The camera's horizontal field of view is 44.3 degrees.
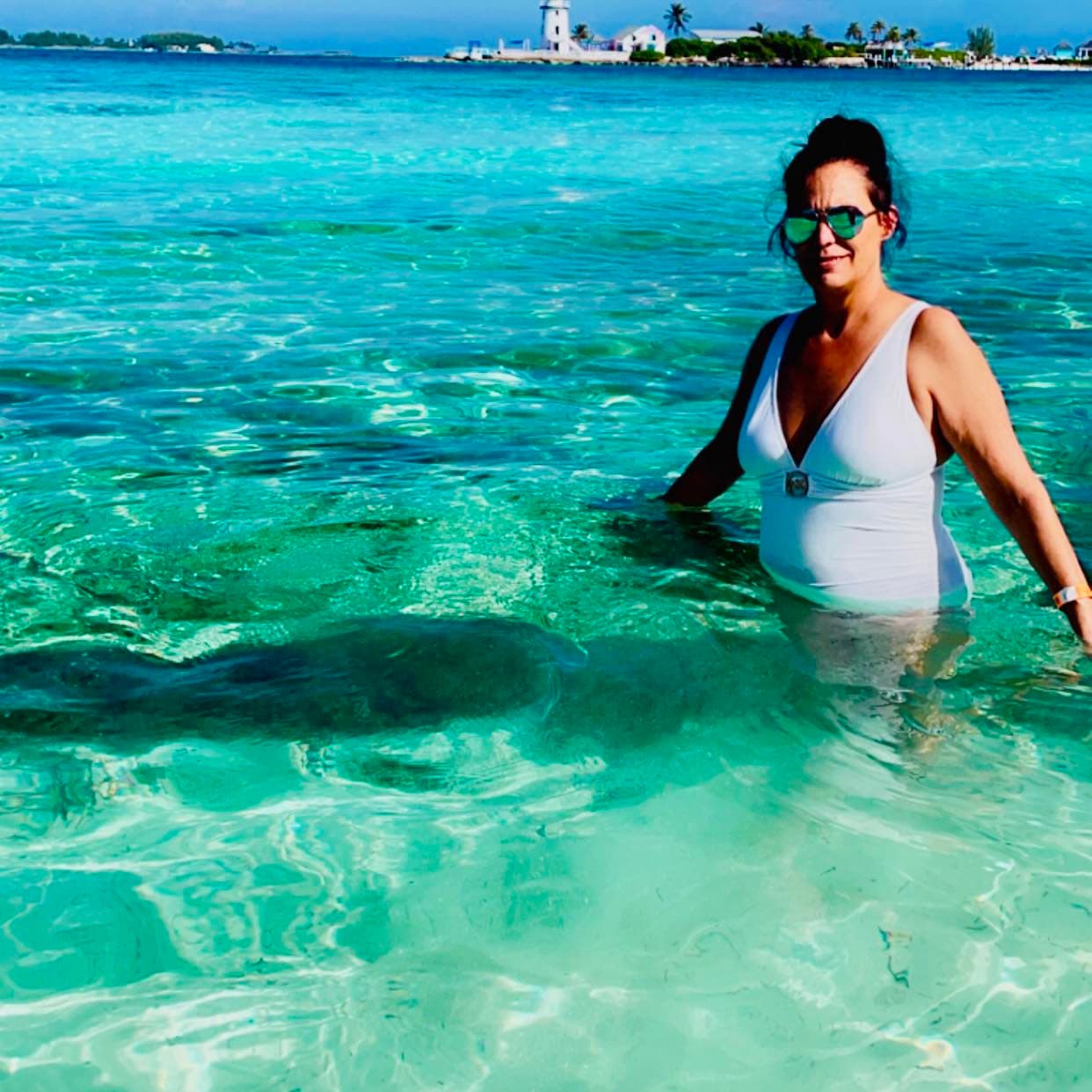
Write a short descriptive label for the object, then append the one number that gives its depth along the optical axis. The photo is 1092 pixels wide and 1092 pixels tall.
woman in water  3.71
